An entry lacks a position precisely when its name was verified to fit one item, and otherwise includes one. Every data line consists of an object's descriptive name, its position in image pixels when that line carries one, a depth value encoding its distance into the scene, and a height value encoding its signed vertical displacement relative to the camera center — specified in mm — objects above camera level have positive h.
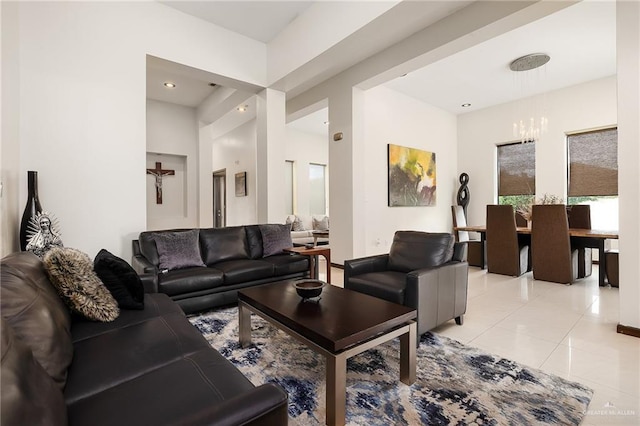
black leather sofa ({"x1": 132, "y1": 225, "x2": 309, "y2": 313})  2779 -578
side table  3793 -530
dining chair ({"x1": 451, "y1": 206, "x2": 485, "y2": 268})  5055 -737
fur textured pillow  1622 -395
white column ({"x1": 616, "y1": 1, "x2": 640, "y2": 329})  2375 +448
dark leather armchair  2297 -571
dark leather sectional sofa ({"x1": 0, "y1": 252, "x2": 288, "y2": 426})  762 -634
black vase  2641 +66
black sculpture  7039 +436
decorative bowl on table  2002 -522
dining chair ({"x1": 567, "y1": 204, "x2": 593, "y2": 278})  4242 -223
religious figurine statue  2559 -192
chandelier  4590 +2312
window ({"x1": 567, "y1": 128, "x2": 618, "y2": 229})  5281 +679
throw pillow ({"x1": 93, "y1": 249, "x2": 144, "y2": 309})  1912 -436
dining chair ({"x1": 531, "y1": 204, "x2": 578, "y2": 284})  3957 -493
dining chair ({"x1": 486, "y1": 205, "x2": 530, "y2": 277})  4422 -513
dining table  3686 -372
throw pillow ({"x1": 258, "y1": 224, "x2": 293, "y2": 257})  3828 -342
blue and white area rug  1523 -1033
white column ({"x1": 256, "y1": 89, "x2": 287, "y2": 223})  4664 +913
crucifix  6586 +870
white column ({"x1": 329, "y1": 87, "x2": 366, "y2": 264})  4832 +617
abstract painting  5773 +726
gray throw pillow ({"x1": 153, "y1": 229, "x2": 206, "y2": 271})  3033 -385
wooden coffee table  1451 -621
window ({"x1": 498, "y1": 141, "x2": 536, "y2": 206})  6289 +833
